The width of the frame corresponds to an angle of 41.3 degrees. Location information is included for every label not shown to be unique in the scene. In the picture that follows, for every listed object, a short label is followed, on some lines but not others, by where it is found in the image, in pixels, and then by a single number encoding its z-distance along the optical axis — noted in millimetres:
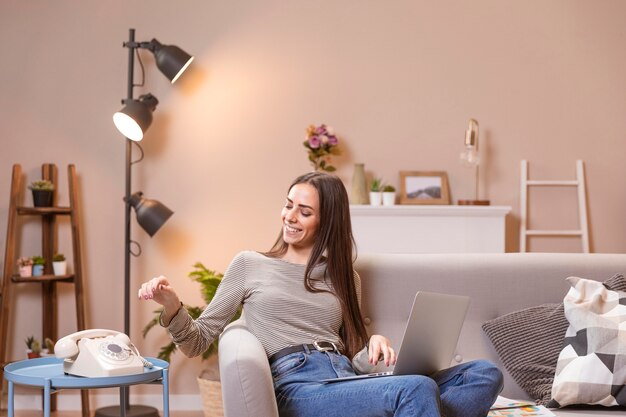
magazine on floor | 2381
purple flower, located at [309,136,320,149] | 4270
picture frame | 4348
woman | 2104
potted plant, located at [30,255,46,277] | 4250
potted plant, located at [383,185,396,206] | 4254
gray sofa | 2781
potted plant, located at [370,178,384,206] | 4262
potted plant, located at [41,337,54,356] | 4191
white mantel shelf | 4211
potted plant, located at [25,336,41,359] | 4199
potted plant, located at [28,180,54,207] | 4246
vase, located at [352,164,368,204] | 4266
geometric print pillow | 2506
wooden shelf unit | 4195
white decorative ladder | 4371
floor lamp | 4105
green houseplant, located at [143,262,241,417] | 3939
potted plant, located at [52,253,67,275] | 4285
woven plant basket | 3924
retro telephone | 2174
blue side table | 2117
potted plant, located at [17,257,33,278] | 4215
